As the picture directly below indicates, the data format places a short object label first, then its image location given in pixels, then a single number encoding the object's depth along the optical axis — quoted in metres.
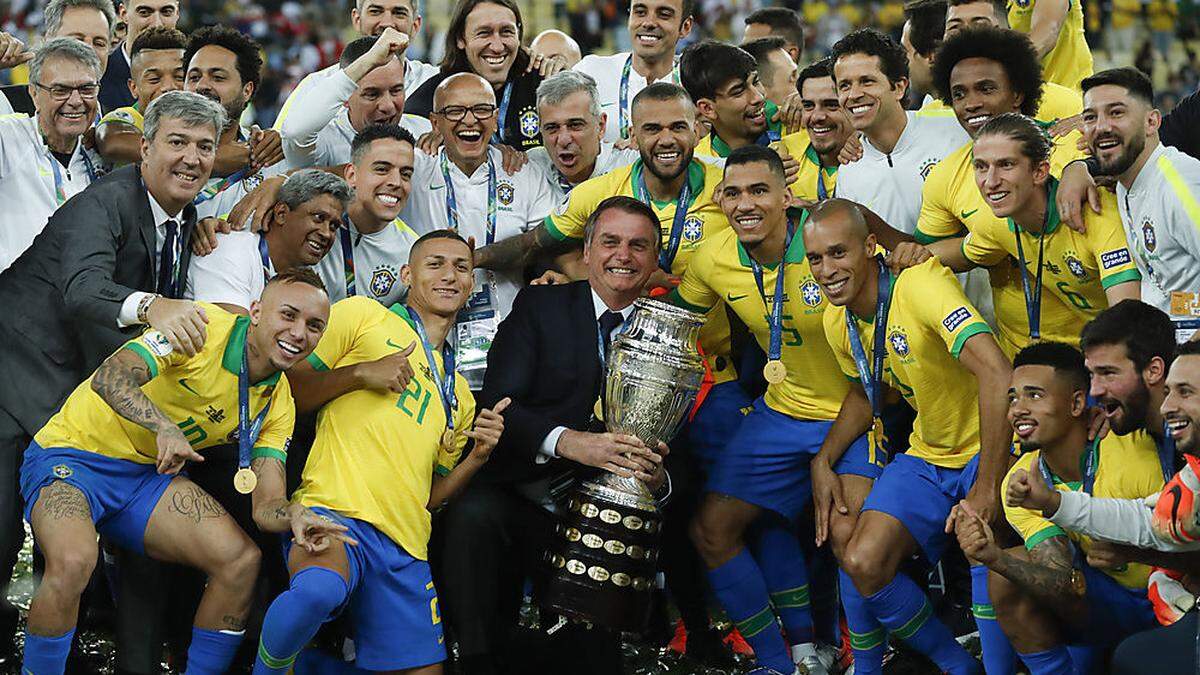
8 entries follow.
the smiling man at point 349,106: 6.98
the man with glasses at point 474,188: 6.87
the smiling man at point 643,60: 7.73
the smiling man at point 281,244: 6.11
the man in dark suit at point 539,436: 6.07
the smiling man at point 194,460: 5.52
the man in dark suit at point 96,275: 5.82
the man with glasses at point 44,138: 6.47
